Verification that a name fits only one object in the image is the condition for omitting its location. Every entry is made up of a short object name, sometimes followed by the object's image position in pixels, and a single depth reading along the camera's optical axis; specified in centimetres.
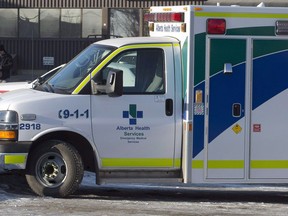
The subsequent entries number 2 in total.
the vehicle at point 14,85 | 2087
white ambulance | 1459
